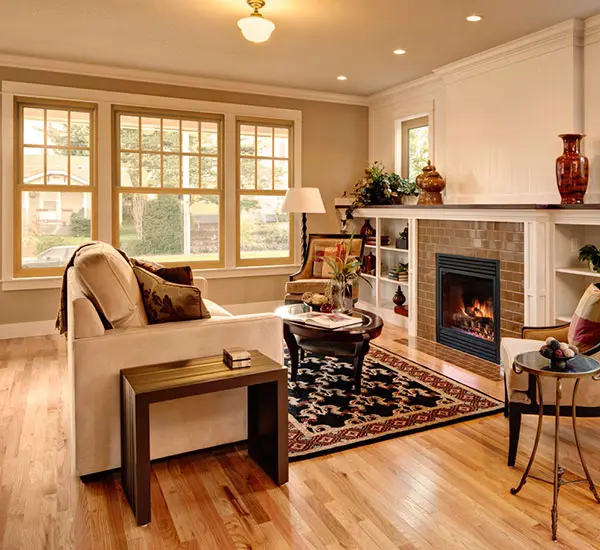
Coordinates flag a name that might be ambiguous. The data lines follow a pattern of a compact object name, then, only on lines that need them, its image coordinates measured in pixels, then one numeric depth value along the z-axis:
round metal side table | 2.18
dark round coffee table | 3.54
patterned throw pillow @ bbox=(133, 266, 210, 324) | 2.78
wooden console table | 2.21
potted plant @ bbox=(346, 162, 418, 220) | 6.36
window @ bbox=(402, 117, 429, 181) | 6.30
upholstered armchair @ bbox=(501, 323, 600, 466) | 2.63
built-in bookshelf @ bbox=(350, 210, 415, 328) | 6.32
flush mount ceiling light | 3.50
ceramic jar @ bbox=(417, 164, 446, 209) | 5.57
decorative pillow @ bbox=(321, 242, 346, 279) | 6.08
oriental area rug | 3.05
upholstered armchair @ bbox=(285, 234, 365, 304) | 5.64
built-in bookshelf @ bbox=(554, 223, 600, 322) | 4.15
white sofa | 2.49
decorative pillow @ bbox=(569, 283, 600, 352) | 2.85
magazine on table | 3.68
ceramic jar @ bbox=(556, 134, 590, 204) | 4.07
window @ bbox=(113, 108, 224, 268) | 5.90
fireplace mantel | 4.07
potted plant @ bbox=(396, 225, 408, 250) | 6.07
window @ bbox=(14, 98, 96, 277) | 5.44
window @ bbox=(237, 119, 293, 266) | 6.50
